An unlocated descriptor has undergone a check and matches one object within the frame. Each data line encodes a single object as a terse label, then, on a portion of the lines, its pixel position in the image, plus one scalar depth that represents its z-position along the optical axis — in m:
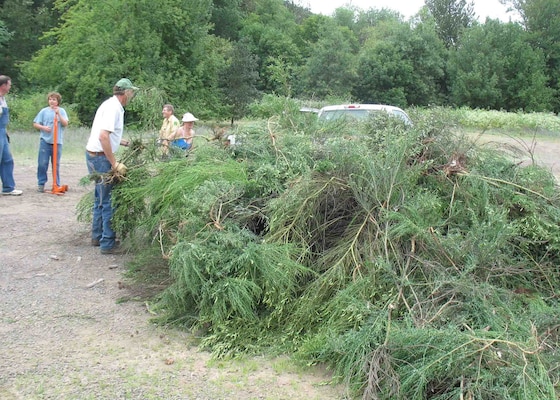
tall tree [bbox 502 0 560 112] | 54.03
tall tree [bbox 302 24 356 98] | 44.56
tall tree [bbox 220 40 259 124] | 34.00
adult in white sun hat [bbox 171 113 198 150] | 7.77
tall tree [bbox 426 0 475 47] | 68.44
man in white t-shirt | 6.11
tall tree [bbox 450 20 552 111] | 51.19
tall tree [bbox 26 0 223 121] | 26.66
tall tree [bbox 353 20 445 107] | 47.56
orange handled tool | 9.69
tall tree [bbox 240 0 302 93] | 49.38
